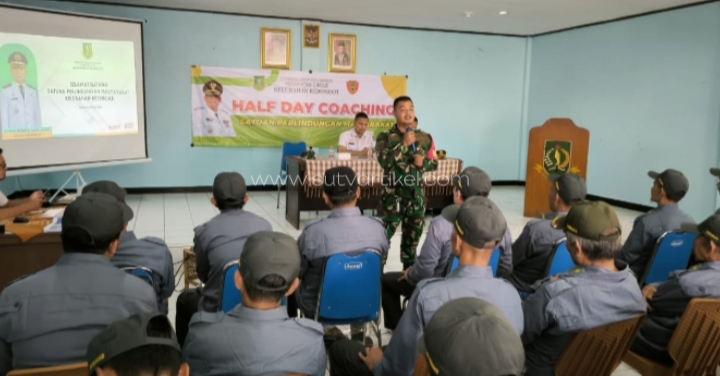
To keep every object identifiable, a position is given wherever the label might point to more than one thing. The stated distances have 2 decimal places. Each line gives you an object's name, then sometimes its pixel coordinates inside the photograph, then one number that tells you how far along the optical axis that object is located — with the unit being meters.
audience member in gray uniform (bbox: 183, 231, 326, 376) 1.35
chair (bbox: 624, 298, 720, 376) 1.90
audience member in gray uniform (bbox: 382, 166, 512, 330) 2.64
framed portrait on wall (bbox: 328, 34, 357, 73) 8.64
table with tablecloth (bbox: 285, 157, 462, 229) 5.89
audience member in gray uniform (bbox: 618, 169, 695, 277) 2.99
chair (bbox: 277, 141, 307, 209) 7.65
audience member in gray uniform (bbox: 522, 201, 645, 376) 1.73
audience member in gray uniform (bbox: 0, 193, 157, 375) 1.45
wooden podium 6.58
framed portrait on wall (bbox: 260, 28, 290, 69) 8.30
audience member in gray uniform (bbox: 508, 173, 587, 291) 2.79
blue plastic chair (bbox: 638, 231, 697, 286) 2.80
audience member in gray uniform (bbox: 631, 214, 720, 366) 2.05
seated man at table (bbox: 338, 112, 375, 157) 7.10
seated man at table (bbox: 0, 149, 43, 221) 3.16
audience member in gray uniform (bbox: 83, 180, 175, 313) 2.15
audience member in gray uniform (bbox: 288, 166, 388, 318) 2.51
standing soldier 4.11
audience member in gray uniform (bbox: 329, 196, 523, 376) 1.58
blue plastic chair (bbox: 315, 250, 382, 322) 2.39
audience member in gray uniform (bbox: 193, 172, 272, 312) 2.36
